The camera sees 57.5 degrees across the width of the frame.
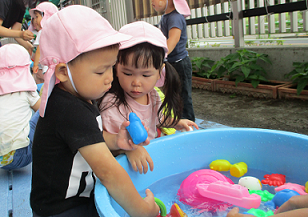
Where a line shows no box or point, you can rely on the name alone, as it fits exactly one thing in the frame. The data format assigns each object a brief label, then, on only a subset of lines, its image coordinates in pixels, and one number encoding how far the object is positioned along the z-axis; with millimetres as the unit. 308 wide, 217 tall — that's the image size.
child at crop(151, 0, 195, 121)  2150
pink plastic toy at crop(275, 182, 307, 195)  1208
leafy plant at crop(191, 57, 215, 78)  4160
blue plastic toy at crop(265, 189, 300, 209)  1113
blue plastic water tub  1318
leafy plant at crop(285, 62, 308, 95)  2896
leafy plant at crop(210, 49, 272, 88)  3377
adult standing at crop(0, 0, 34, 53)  2404
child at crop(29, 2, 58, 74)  3227
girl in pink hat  1175
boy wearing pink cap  801
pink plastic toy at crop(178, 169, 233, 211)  1200
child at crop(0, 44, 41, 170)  1666
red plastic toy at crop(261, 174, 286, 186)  1313
